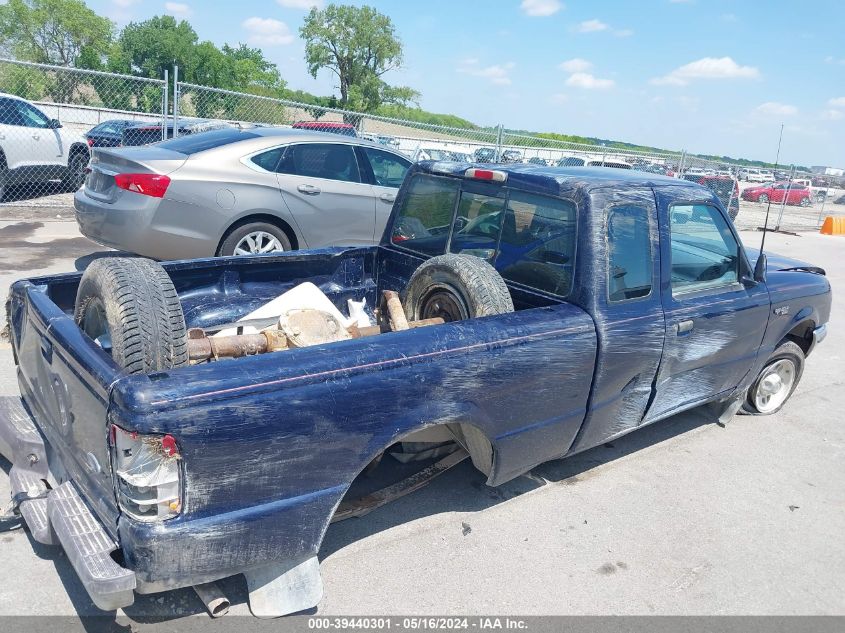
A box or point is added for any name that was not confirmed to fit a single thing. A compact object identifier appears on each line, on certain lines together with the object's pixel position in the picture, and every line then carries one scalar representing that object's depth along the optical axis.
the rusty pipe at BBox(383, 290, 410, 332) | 3.71
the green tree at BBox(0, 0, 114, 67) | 51.12
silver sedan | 6.63
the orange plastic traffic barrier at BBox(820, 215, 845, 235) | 20.16
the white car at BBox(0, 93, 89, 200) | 11.09
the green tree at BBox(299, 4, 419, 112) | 66.19
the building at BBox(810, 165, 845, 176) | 44.38
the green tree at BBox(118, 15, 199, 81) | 56.03
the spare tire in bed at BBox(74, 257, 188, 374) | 2.71
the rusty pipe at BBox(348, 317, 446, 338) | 3.57
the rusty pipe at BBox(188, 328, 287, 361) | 3.21
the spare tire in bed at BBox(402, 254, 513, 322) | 3.40
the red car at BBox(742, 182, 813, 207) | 27.94
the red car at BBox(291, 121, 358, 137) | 16.43
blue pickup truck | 2.34
